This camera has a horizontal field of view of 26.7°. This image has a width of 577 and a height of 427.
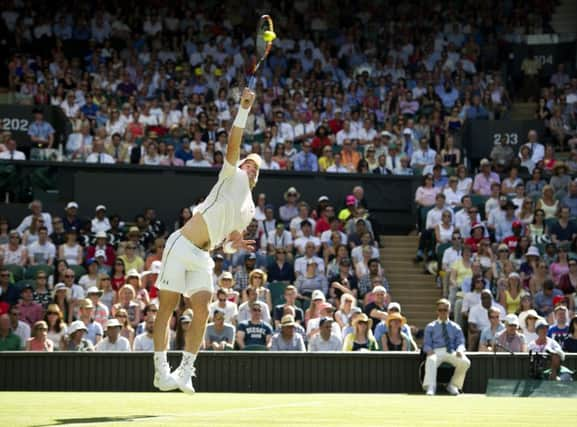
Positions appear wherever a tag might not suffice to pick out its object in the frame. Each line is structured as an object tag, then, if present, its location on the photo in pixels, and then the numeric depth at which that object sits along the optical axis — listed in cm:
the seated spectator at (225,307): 1859
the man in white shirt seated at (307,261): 2088
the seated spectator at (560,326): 1847
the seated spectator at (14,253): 2077
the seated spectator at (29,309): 1889
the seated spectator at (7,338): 1780
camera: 1642
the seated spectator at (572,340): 1780
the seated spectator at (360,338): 1728
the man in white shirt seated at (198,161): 2366
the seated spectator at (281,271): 2092
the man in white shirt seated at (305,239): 2164
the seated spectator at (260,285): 1930
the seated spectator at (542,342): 1701
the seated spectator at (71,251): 2086
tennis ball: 1104
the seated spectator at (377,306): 1880
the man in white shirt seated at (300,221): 2214
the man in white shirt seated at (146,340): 1739
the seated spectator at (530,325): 1855
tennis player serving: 998
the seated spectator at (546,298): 2030
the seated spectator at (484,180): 2425
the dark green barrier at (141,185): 2316
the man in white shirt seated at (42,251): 2081
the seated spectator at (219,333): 1747
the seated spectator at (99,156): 2347
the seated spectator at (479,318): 1936
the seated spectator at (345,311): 1862
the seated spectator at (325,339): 1741
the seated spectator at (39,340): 1705
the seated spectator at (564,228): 2255
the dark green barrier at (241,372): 1603
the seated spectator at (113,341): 1722
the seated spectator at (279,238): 2180
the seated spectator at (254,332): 1769
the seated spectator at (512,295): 2020
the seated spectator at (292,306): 1883
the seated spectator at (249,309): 1825
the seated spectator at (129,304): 1867
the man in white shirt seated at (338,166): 2405
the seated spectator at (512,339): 1780
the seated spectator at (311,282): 2051
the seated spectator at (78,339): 1727
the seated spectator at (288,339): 1720
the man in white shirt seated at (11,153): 2303
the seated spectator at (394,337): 1755
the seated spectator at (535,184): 2402
